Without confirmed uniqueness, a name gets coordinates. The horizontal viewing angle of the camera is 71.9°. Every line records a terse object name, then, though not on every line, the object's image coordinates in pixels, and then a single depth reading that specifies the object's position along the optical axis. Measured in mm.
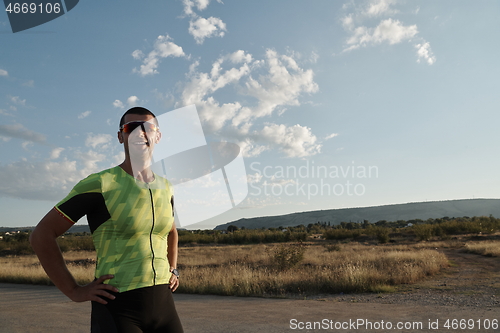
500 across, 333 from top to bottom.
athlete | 1929
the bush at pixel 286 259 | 16500
